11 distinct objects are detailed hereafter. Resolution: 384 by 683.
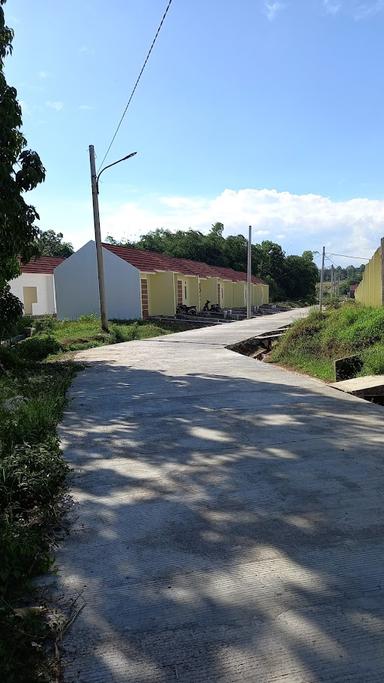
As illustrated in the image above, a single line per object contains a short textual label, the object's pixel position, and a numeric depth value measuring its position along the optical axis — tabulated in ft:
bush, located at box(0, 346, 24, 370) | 32.55
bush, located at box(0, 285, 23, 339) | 30.78
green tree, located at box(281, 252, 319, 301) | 234.38
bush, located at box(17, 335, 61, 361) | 41.99
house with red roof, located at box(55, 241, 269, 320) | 88.84
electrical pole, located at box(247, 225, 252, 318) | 95.86
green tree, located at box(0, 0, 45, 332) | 27.40
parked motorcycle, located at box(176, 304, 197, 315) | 104.01
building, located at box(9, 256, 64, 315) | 106.22
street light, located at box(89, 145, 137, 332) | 59.06
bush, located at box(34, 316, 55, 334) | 71.81
